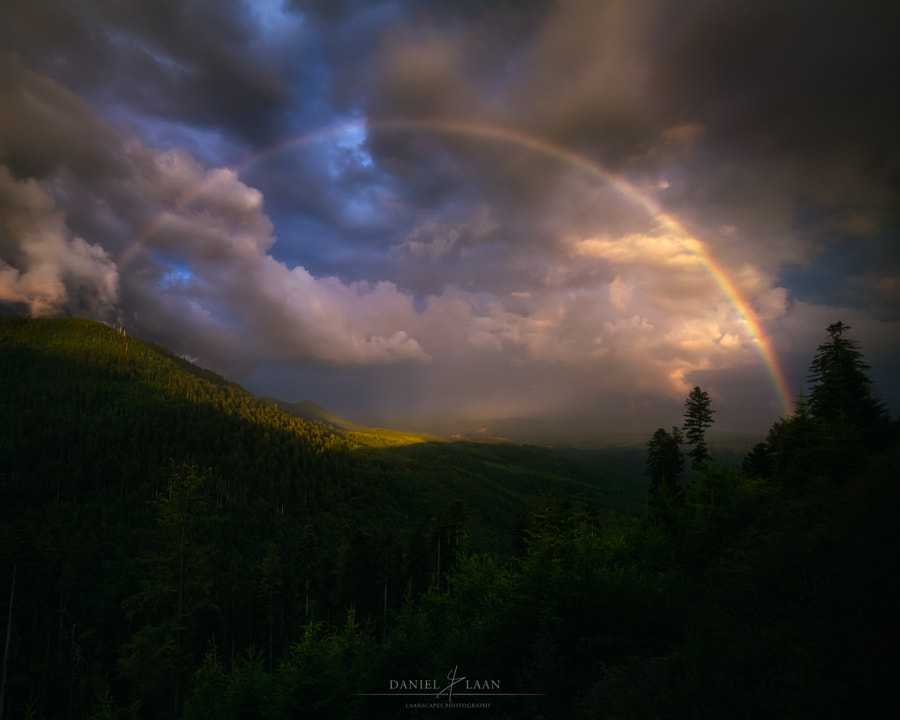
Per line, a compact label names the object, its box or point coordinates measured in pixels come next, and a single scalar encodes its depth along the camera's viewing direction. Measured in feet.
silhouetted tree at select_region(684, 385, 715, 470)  144.77
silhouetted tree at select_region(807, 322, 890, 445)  69.97
